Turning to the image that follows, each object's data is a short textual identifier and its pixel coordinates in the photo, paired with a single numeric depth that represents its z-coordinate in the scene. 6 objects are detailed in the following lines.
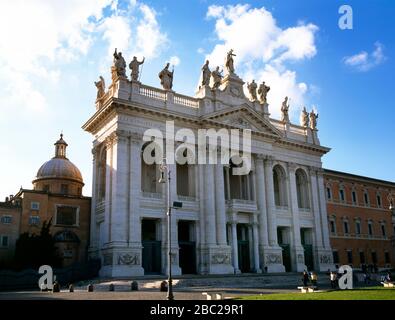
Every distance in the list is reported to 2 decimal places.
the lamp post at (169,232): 20.53
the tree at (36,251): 38.91
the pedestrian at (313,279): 31.09
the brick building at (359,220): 57.56
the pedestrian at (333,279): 30.46
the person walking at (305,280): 29.89
